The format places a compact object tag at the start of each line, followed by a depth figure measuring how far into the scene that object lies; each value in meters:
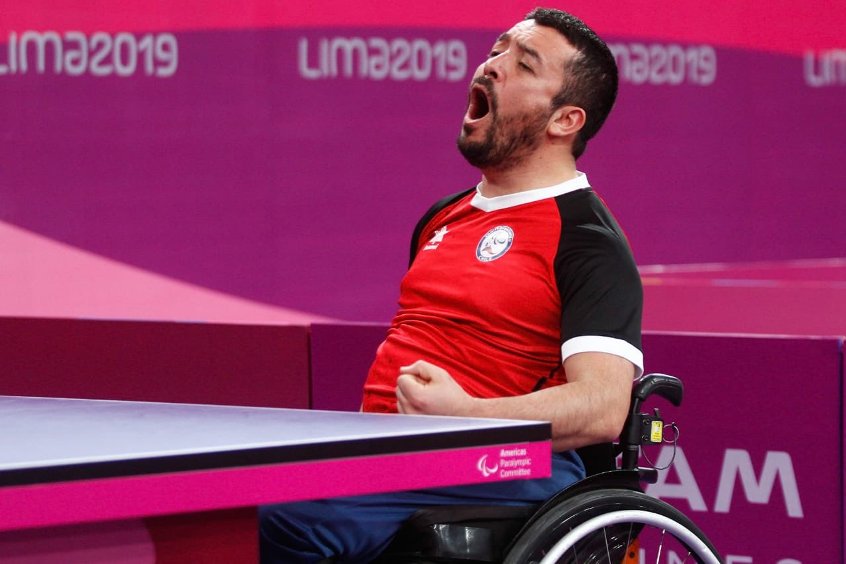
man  9.24
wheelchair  9.11
